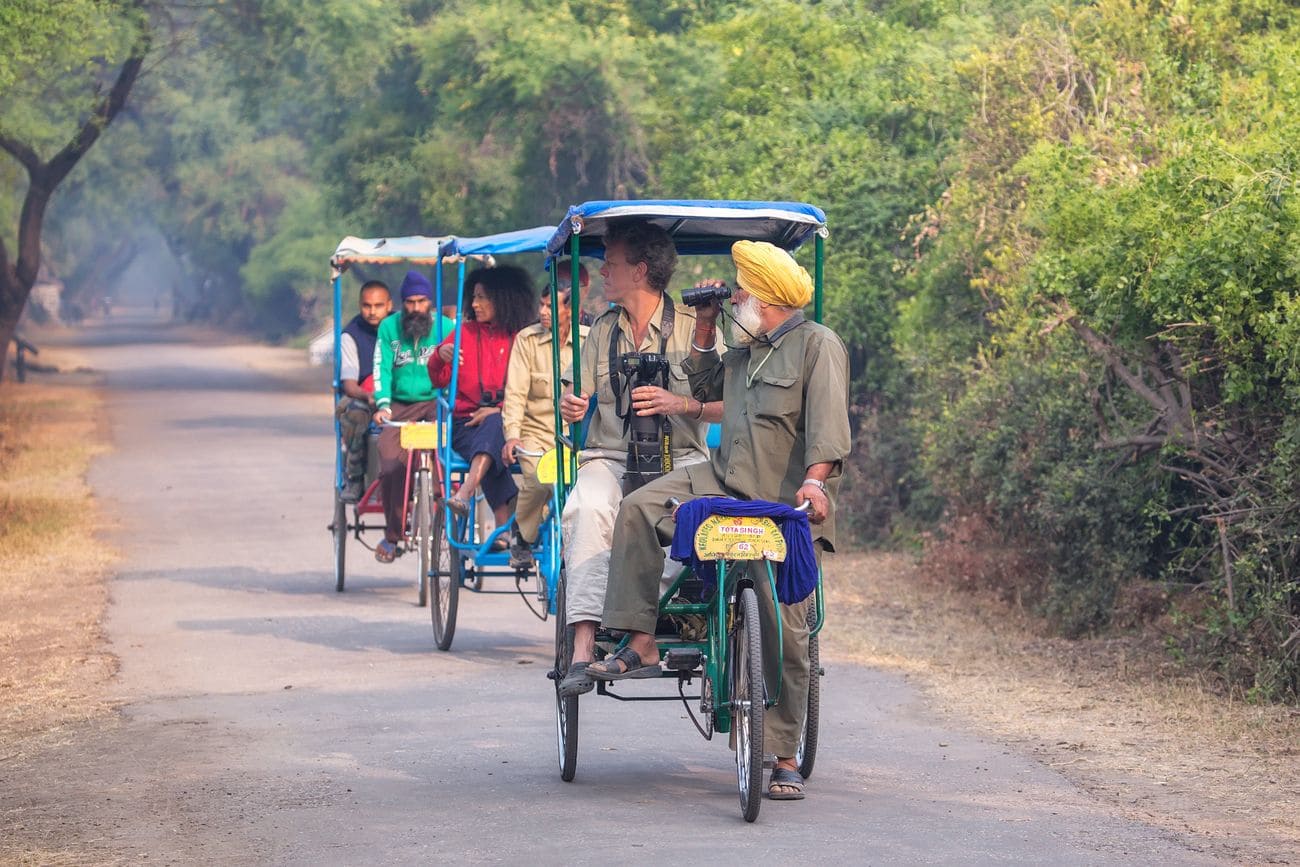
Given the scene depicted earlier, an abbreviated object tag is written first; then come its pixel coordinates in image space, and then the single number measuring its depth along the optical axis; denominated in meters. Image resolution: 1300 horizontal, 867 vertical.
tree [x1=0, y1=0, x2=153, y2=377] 23.00
